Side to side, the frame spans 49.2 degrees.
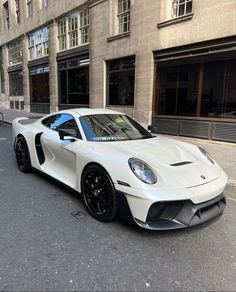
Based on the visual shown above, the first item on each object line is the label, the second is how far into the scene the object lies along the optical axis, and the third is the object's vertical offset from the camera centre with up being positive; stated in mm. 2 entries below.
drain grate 3510 -1616
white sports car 2838 -927
